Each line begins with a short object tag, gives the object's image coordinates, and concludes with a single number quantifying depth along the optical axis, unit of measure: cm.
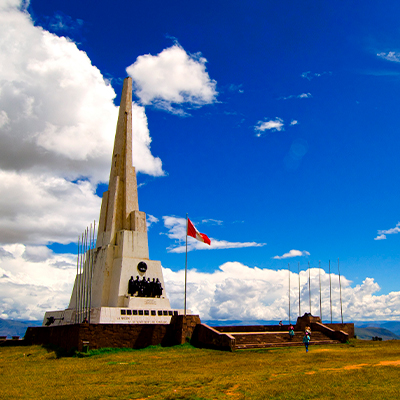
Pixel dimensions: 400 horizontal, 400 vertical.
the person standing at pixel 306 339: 2008
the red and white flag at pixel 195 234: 2642
